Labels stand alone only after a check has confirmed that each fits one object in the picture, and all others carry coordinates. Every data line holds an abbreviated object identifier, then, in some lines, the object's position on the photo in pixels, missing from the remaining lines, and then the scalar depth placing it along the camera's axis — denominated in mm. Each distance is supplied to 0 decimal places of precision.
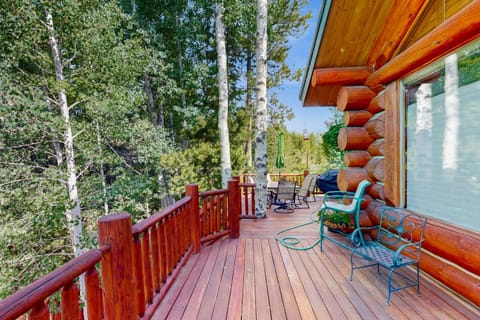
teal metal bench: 2123
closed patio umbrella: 7055
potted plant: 3617
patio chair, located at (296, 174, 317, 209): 6150
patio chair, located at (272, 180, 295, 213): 5758
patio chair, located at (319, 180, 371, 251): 3034
